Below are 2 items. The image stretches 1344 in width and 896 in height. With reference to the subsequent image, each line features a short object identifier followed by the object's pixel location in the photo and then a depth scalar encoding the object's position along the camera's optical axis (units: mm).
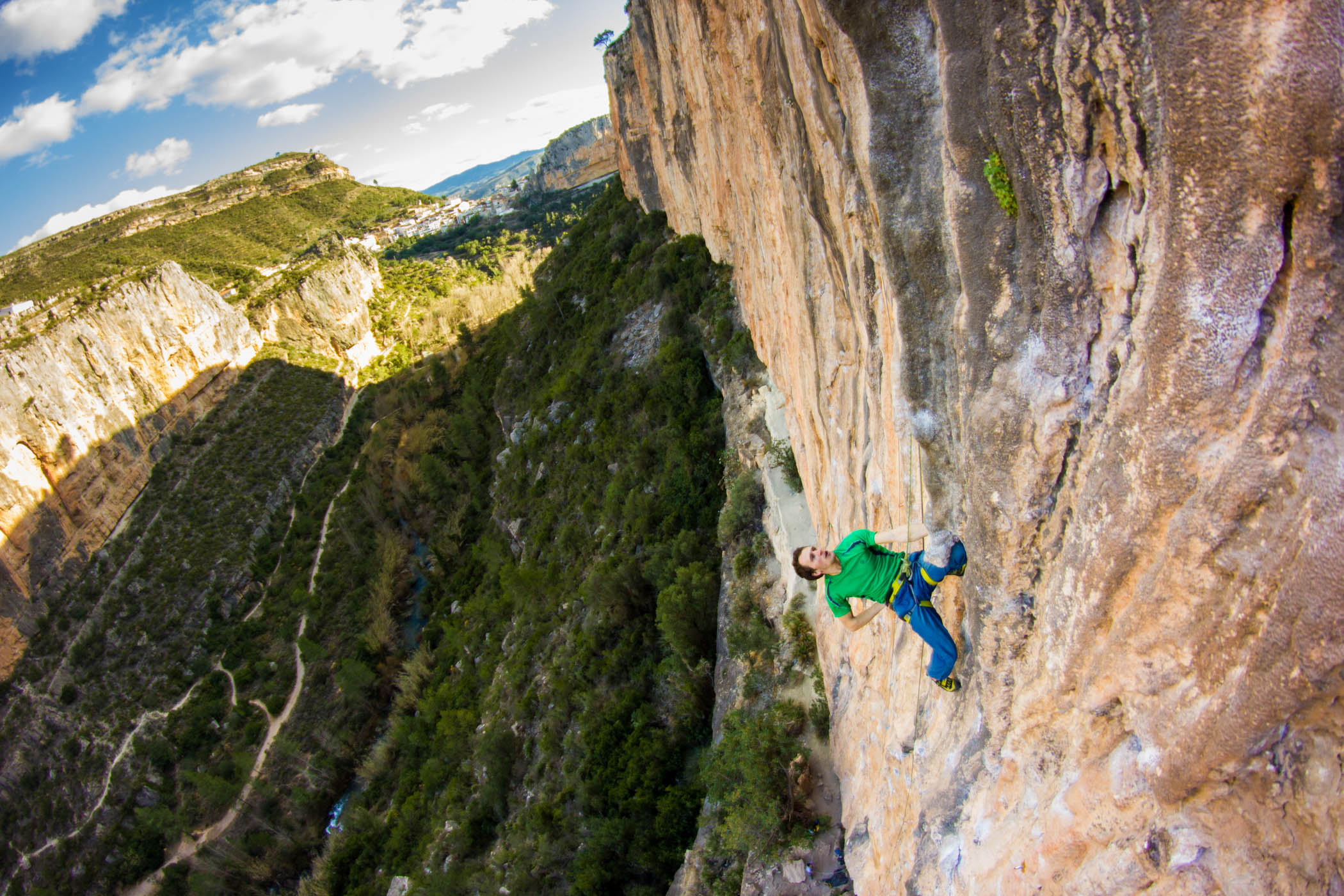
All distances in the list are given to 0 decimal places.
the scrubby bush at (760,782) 8266
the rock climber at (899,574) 4781
